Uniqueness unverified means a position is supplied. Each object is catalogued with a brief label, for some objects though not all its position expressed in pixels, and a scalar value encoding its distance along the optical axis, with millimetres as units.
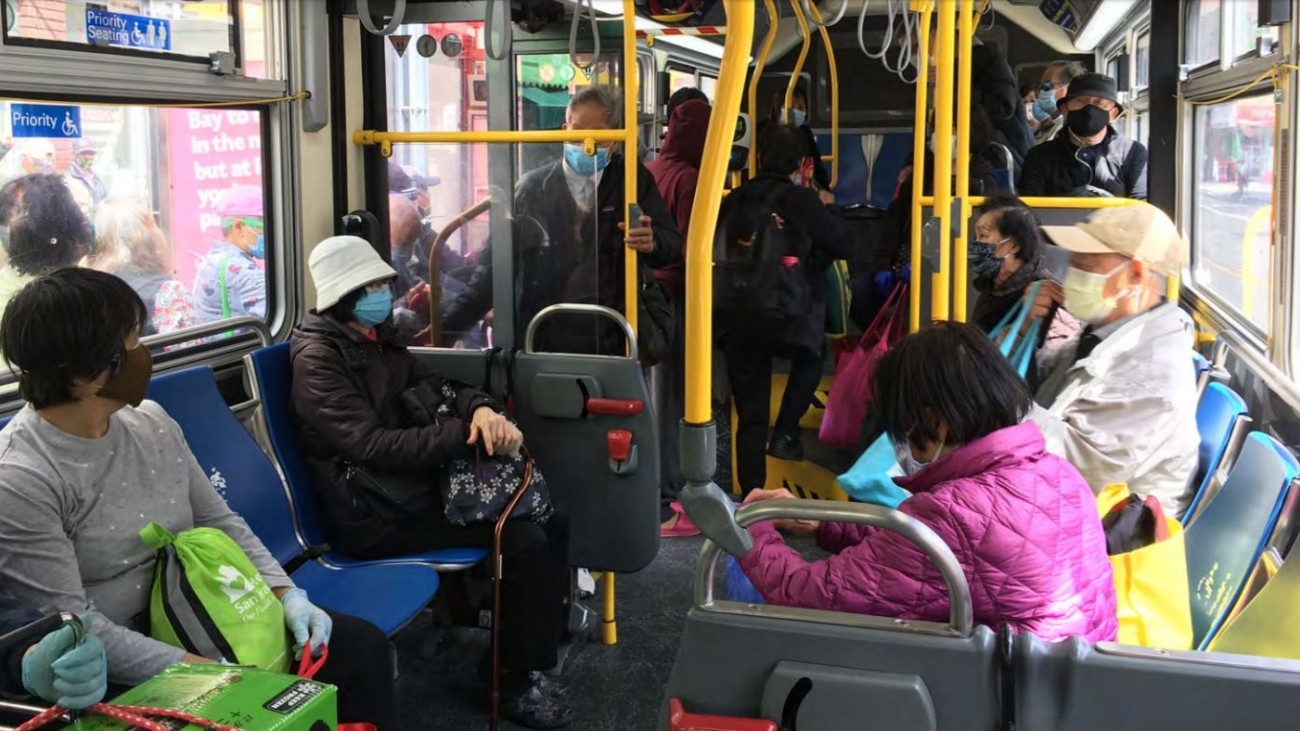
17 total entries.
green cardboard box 1468
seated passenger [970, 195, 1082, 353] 3279
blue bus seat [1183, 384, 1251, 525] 2621
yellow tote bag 1981
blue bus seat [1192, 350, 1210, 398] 3117
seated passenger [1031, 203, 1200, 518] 2658
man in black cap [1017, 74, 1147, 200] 4219
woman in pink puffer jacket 1671
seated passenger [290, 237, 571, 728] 2930
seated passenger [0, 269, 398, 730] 1924
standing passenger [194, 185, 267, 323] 3277
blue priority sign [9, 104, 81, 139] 2572
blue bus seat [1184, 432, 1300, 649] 2186
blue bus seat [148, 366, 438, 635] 2662
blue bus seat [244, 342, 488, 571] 2951
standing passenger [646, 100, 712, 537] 4391
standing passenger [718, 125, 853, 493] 4324
